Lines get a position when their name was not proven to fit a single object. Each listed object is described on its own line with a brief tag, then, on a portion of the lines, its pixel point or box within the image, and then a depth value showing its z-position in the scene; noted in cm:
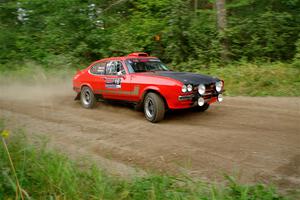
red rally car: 768
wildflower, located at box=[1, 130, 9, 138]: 362
